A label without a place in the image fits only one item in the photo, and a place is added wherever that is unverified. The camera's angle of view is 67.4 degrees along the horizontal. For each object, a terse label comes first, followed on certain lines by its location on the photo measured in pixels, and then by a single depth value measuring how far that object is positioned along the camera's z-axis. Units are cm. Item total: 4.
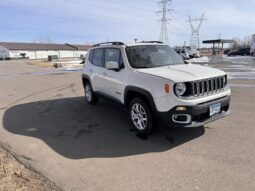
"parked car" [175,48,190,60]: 2527
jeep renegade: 338
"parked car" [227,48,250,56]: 4437
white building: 6270
